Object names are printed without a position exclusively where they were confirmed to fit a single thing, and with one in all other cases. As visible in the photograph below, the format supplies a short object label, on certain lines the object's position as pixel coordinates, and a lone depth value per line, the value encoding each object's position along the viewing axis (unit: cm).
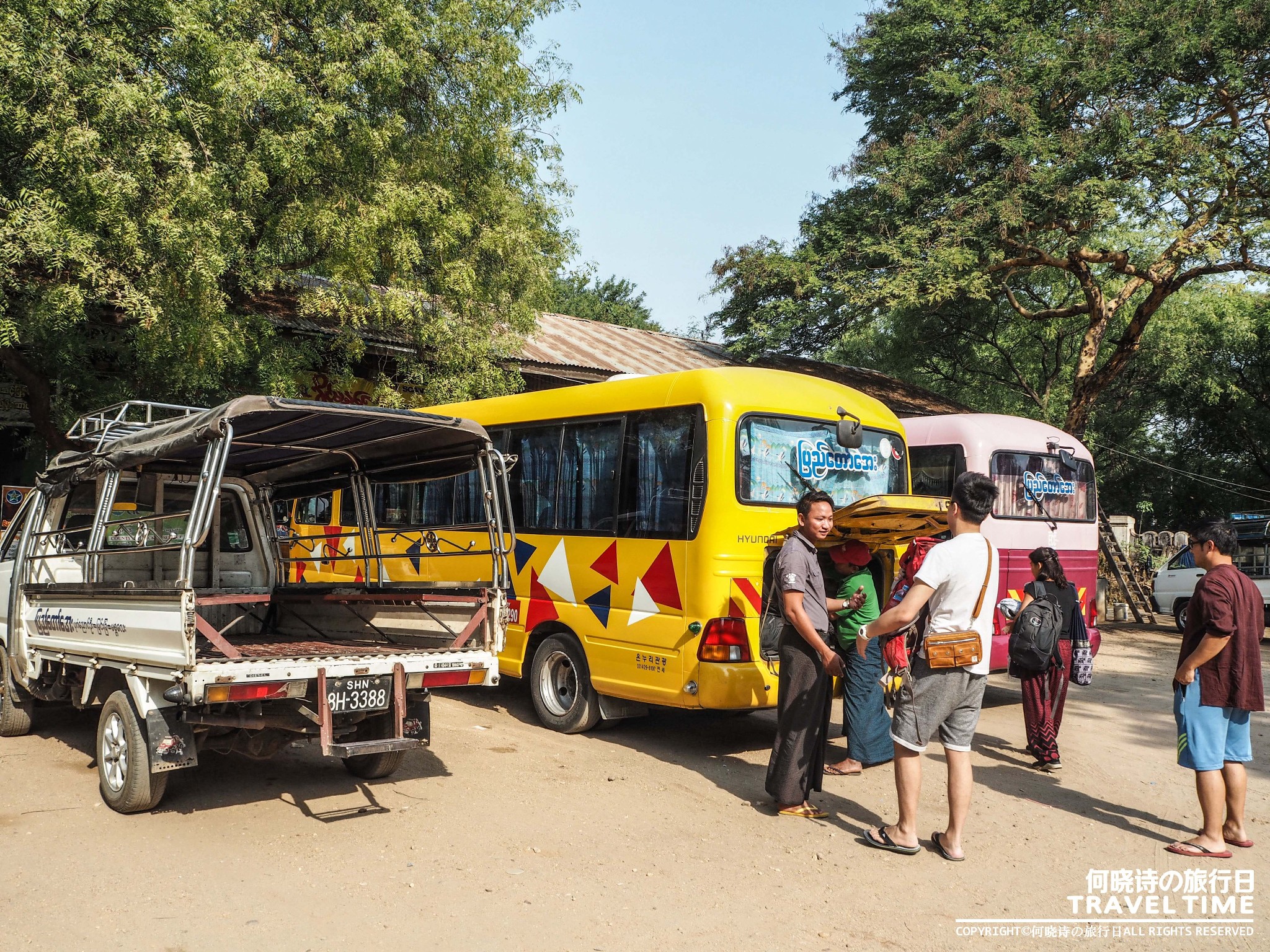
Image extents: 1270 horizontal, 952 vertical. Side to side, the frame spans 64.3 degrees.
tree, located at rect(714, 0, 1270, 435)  1672
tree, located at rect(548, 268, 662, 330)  4516
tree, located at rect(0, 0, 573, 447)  926
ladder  1930
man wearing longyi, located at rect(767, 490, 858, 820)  588
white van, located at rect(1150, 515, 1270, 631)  1811
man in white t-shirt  509
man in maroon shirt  530
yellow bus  705
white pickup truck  538
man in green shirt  689
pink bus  1099
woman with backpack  729
